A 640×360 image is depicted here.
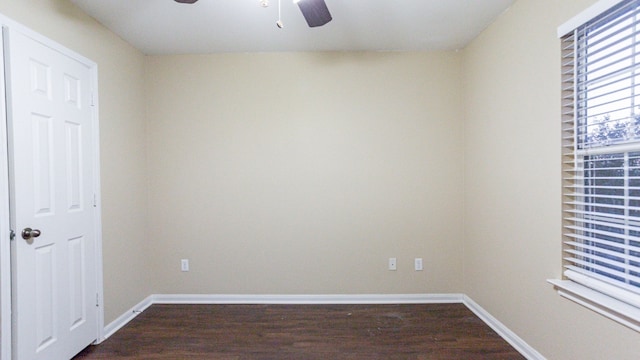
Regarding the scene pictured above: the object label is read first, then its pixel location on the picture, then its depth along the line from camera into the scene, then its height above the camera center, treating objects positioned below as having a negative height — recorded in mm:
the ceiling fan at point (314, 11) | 1928 +1039
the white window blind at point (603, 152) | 1585 +116
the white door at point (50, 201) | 1886 -144
